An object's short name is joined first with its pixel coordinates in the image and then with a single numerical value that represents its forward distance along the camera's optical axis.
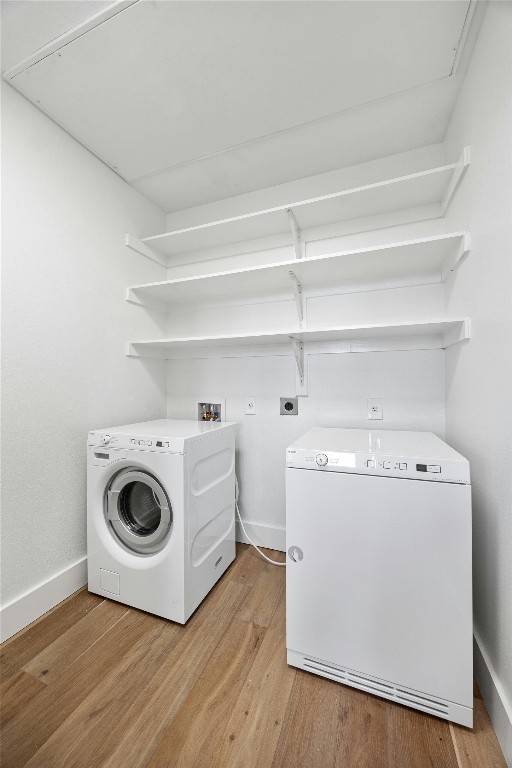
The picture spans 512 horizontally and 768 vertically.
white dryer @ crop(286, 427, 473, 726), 0.86
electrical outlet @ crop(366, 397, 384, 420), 1.57
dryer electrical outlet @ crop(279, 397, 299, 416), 1.74
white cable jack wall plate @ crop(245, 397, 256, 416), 1.84
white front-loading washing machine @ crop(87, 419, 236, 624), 1.22
